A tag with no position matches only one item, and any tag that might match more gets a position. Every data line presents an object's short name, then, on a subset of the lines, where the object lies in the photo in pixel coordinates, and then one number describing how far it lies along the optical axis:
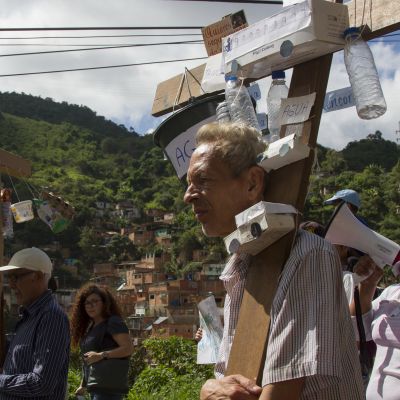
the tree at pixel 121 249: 84.44
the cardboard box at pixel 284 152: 1.70
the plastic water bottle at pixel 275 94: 2.11
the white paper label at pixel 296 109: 1.81
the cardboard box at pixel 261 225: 1.61
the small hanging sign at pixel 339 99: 2.36
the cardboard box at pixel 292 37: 1.88
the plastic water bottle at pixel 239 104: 2.09
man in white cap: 3.05
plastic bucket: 2.60
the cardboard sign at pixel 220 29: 2.88
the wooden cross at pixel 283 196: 1.60
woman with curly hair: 4.35
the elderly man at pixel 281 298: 1.49
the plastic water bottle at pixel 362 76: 1.94
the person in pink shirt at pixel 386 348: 2.32
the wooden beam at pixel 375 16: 1.95
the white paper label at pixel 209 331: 2.70
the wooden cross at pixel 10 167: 3.74
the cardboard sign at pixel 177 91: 3.00
